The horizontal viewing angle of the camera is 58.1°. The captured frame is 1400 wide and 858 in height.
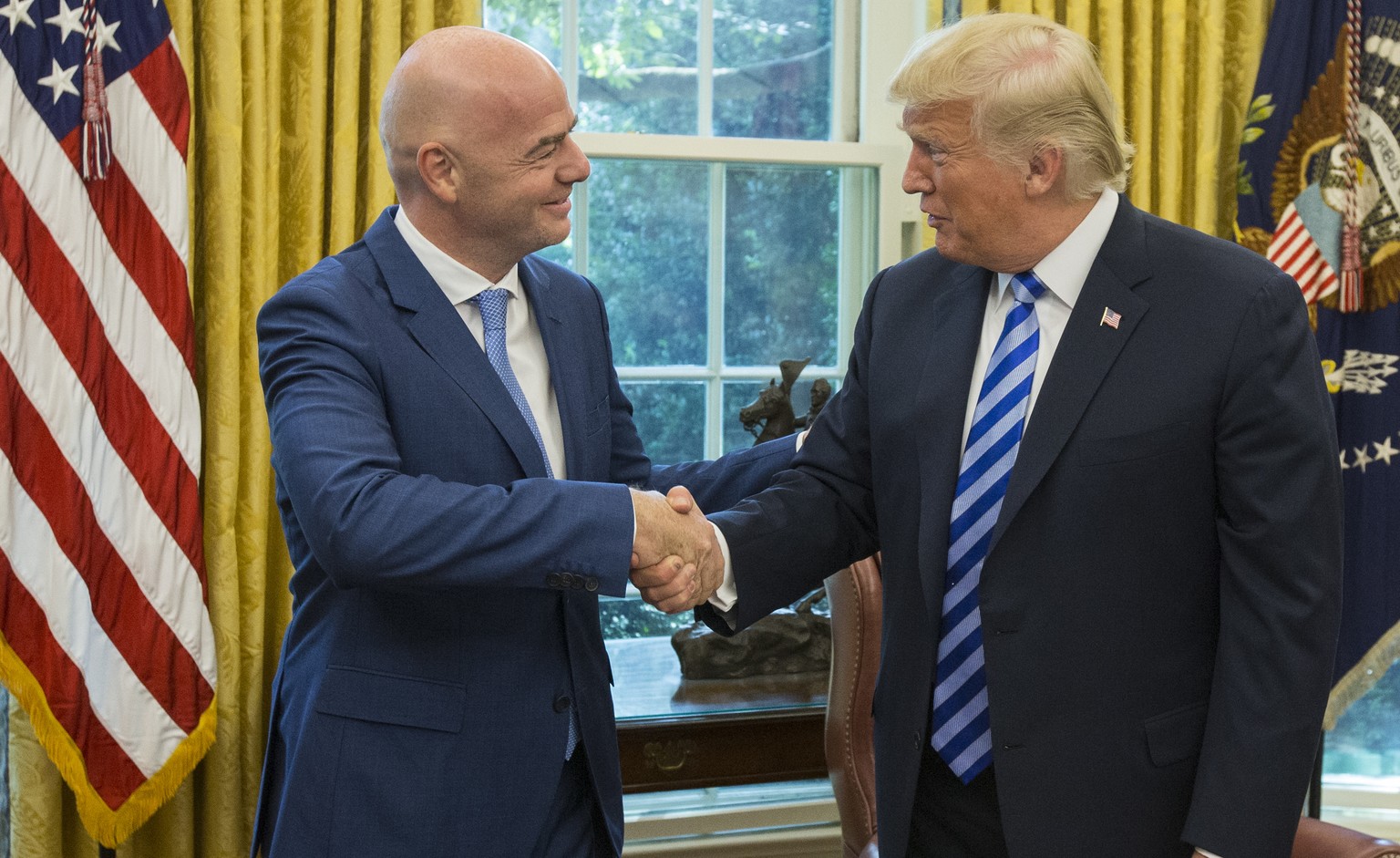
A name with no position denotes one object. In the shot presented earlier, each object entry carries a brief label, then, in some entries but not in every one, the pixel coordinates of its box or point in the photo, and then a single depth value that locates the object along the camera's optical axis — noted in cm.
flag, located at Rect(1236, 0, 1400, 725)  300
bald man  151
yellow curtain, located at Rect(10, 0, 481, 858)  260
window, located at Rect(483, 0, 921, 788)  325
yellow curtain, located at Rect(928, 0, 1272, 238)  313
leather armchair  240
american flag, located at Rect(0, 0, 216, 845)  237
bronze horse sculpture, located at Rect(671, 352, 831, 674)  290
